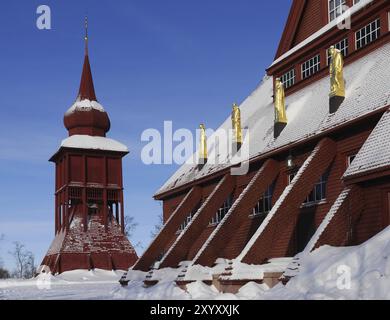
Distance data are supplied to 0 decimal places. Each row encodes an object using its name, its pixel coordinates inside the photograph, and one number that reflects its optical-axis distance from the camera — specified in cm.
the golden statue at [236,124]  2625
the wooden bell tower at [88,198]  4338
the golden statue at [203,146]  2930
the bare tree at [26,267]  8644
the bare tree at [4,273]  9251
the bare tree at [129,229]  7493
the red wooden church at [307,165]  1634
